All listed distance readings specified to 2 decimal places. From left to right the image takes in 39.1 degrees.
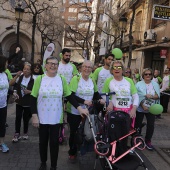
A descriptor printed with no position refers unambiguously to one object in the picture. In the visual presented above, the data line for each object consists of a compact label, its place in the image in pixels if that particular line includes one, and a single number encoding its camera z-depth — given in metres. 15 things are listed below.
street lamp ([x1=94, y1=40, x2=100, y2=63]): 22.58
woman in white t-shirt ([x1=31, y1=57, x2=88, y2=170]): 3.62
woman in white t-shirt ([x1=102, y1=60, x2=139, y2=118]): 4.26
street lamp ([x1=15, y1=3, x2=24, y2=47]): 13.01
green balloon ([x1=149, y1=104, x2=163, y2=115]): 4.92
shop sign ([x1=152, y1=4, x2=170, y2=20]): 7.90
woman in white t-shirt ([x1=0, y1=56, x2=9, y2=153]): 4.45
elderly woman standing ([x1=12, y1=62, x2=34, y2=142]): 5.20
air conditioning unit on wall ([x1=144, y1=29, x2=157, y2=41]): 17.84
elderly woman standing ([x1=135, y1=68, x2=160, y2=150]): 5.20
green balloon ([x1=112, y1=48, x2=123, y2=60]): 5.96
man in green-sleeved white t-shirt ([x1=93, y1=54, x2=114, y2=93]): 5.43
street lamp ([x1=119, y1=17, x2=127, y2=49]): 13.65
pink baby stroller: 3.34
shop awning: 14.90
